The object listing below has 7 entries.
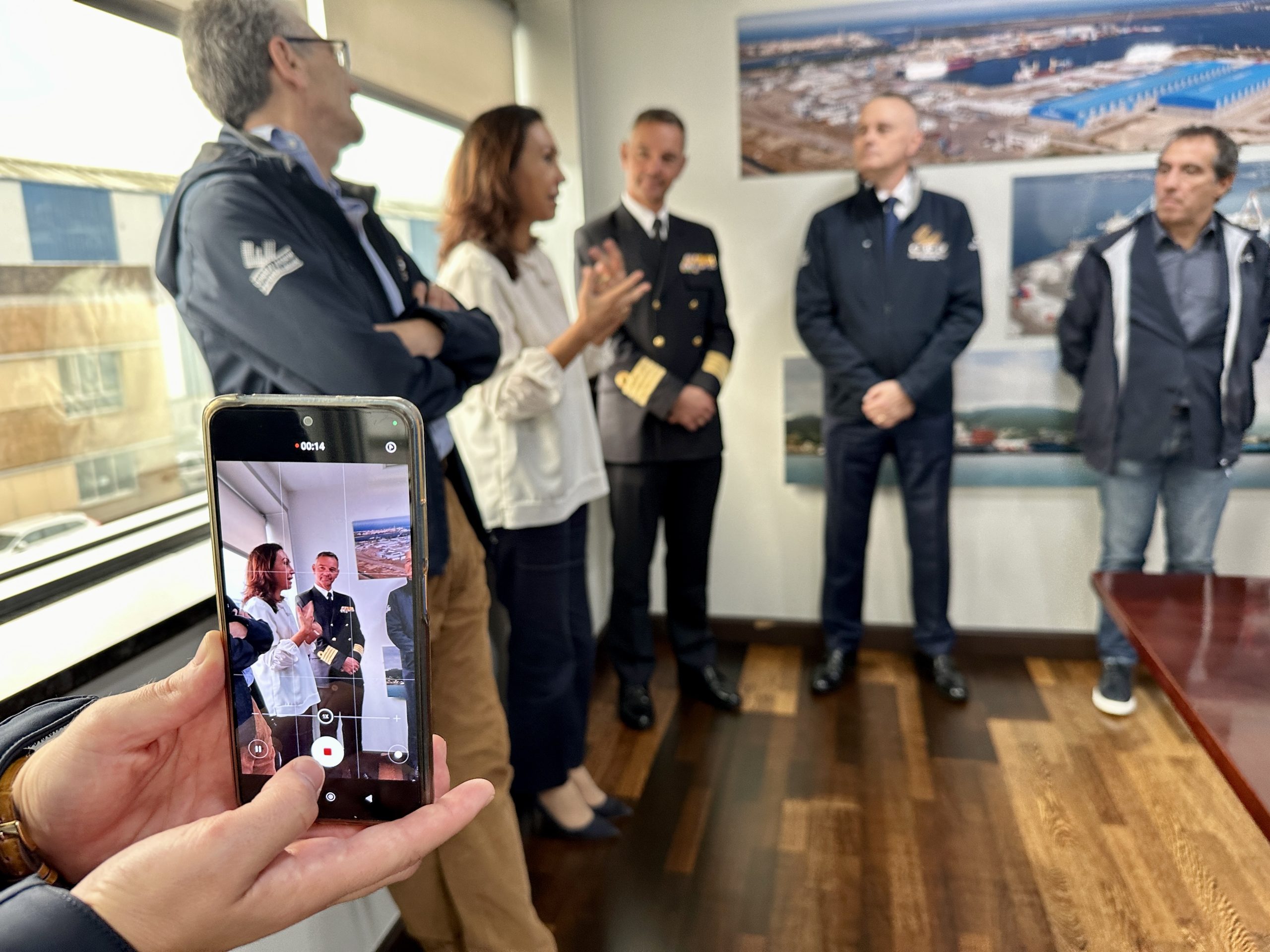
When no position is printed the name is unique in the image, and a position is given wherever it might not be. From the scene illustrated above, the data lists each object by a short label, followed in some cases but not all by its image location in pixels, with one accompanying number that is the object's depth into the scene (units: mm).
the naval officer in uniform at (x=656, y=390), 2768
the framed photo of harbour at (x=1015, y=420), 3125
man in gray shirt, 2652
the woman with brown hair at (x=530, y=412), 1927
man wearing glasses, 1170
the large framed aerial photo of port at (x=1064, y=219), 2871
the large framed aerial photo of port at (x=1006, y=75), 2840
